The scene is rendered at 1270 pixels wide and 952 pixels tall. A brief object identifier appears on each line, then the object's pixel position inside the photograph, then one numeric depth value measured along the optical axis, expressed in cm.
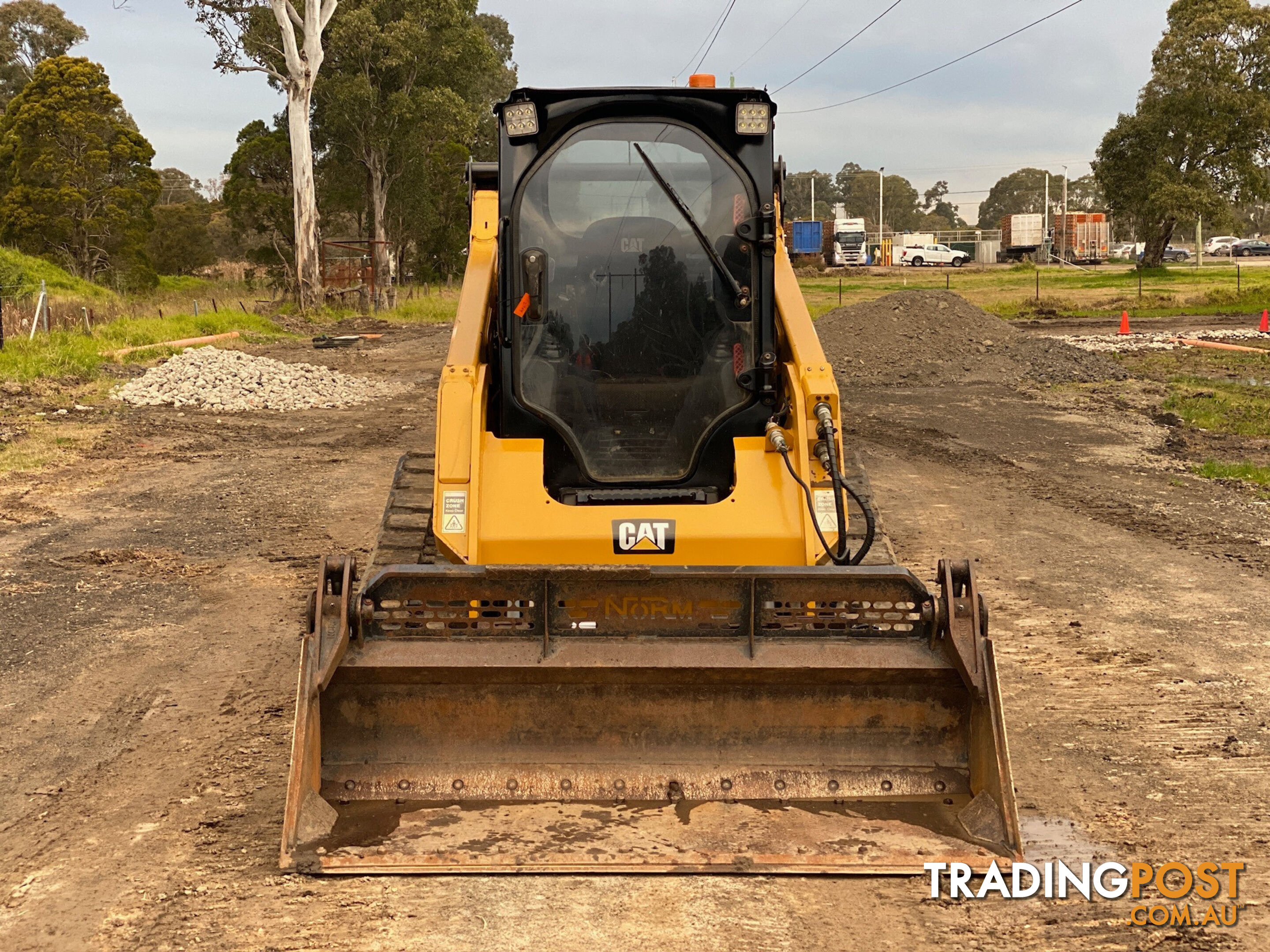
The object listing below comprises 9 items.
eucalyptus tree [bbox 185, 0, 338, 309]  3030
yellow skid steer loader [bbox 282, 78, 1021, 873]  418
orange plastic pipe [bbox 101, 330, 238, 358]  1972
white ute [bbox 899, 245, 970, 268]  6856
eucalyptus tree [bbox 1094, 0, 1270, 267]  4697
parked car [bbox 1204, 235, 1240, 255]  7900
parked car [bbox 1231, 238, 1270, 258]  7519
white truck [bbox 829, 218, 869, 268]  6875
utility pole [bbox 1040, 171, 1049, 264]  6938
